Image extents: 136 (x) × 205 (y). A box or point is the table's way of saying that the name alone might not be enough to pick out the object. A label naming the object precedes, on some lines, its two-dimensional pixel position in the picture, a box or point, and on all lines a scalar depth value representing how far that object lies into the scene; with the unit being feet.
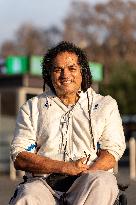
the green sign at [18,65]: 49.78
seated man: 9.59
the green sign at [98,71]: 47.84
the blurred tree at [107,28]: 148.63
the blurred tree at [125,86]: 113.19
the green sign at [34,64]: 47.92
